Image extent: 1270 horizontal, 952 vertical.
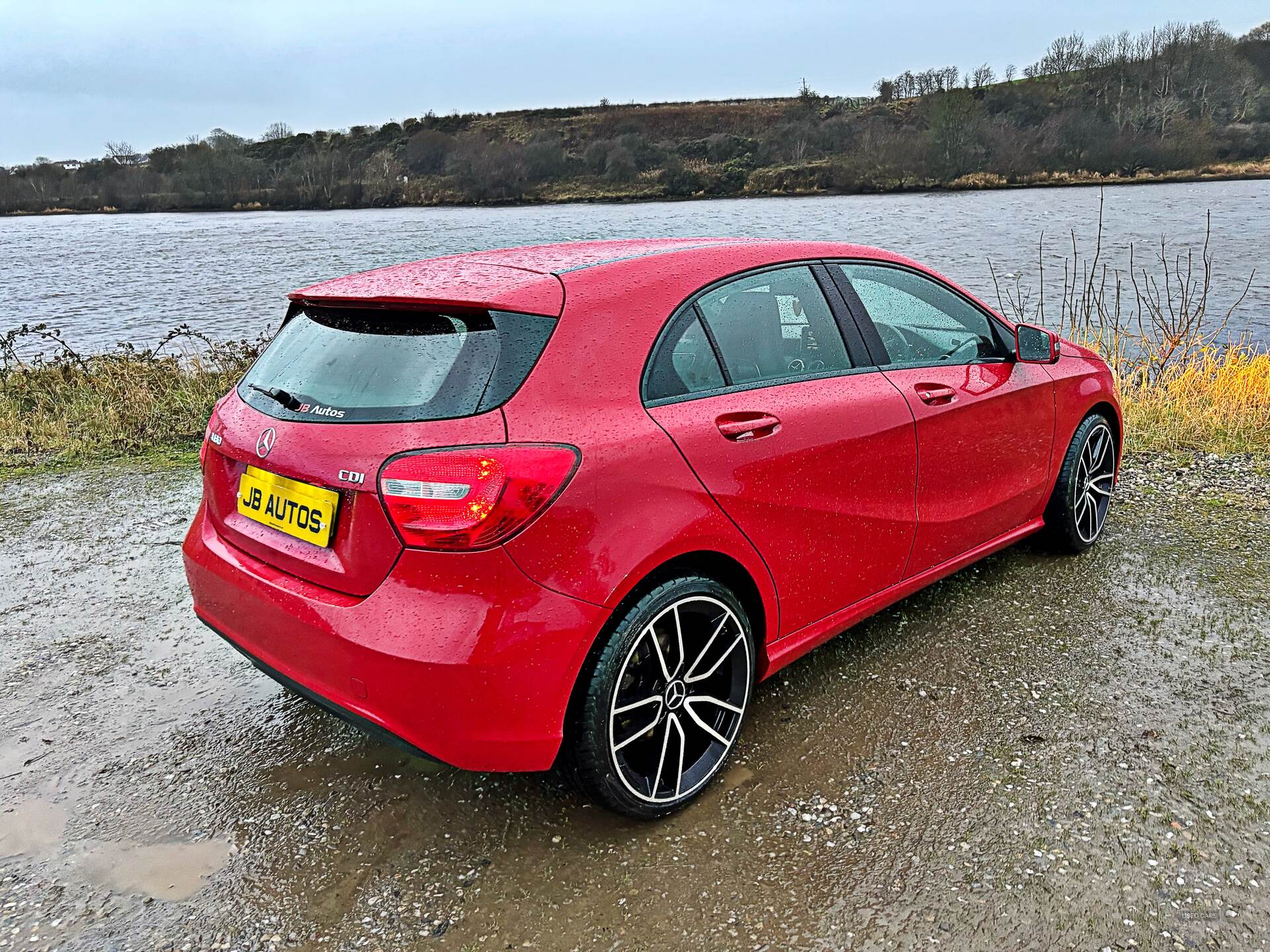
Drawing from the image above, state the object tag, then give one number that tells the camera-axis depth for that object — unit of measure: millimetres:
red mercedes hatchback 2049
